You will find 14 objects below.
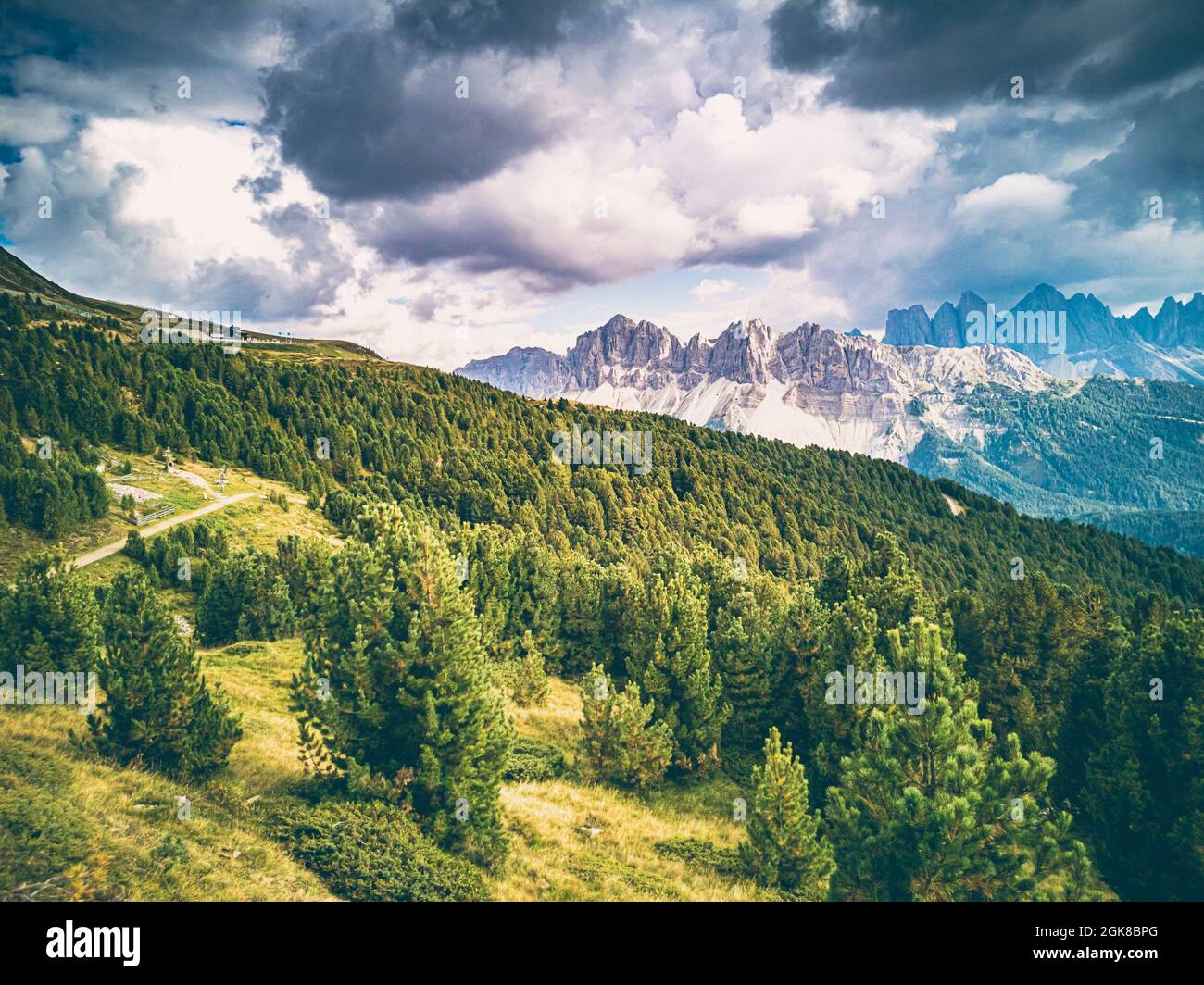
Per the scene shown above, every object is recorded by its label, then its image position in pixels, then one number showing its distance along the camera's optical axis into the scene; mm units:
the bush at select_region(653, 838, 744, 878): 27312
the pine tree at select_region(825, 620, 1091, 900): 23312
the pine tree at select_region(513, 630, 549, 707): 46000
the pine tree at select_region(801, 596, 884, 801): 32750
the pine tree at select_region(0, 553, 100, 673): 29609
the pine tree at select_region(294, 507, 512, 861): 24234
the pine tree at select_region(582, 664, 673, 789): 34719
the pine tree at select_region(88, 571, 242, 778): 24109
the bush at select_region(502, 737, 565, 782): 34656
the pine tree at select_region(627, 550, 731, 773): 37875
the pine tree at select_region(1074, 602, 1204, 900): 25609
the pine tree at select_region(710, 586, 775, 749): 39156
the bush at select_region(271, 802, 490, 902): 19547
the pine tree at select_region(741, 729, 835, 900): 25172
